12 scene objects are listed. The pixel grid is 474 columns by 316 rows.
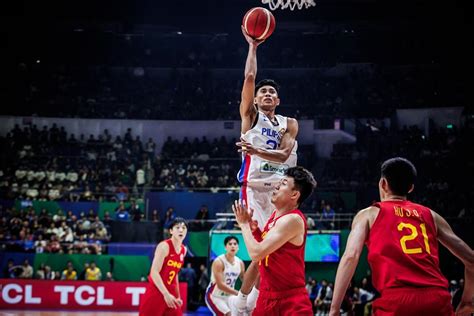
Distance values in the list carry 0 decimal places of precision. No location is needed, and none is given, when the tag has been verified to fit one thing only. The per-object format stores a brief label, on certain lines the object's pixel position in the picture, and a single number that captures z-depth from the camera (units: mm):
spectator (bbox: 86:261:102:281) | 17938
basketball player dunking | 6773
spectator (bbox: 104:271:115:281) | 18141
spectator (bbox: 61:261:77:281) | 18166
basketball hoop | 10227
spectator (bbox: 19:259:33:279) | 18141
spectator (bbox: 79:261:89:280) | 18109
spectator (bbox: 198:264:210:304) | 18047
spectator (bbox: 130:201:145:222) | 20591
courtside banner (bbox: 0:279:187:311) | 17109
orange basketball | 6719
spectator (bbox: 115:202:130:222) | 20594
